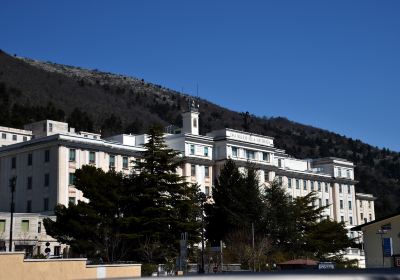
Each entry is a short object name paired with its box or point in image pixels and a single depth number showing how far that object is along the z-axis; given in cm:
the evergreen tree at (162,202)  6056
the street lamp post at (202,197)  5500
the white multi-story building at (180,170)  8462
